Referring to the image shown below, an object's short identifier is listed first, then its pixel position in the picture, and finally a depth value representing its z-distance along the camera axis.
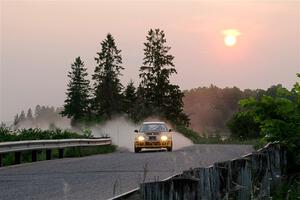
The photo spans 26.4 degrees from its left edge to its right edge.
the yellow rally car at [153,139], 31.70
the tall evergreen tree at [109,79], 94.25
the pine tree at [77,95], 102.81
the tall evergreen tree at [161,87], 90.75
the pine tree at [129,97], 96.88
